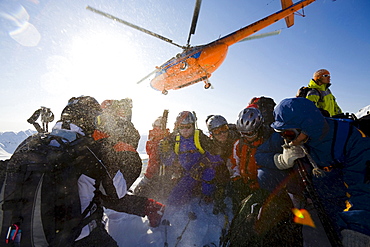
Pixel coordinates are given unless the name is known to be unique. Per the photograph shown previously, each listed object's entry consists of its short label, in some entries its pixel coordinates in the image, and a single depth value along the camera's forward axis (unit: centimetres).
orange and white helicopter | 985
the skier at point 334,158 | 149
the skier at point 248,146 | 319
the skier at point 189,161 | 389
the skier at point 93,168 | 209
